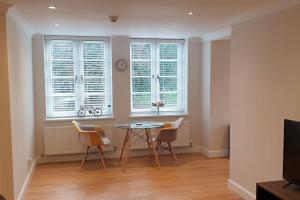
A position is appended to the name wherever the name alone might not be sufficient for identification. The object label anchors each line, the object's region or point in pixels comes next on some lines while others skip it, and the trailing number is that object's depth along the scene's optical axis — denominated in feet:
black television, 8.11
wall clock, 19.10
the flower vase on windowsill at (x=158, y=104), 19.56
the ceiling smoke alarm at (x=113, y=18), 12.69
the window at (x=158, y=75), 20.08
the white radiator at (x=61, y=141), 18.13
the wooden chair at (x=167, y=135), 17.07
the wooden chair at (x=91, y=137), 16.55
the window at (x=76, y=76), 18.78
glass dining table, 17.12
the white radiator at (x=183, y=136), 20.13
